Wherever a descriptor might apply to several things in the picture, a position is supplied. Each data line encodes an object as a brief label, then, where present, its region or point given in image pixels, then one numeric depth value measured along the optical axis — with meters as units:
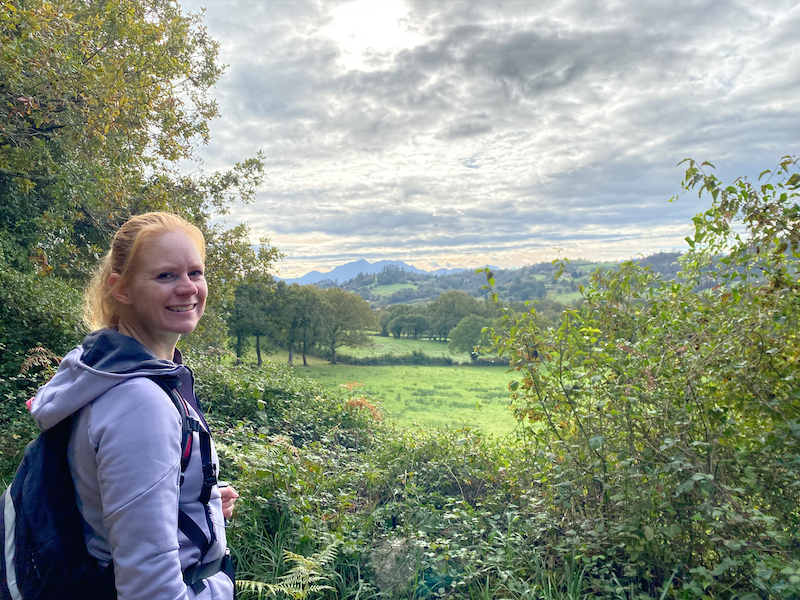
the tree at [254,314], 25.05
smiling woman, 1.14
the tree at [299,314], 29.70
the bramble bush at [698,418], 2.71
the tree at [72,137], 5.74
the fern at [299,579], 2.71
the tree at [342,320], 31.49
